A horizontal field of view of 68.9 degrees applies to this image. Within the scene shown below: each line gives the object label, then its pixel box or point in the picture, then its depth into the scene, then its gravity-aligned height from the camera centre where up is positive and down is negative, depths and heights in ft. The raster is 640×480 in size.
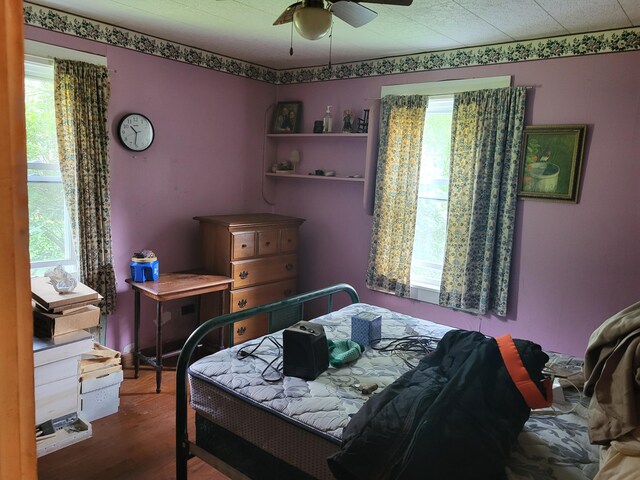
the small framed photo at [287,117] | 14.74 +2.10
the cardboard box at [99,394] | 9.38 -4.49
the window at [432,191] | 12.17 +0.01
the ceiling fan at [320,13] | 6.48 +2.53
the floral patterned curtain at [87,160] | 10.32 +0.29
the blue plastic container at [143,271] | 11.50 -2.34
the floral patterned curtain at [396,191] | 12.23 -0.06
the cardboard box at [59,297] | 8.48 -2.31
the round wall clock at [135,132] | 11.51 +1.10
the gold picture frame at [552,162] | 10.09 +0.79
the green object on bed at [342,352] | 7.24 -2.64
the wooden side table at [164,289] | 10.78 -2.65
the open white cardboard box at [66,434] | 8.38 -4.85
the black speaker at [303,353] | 6.75 -2.45
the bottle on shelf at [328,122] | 13.83 +1.88
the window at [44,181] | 10.21 -0.21
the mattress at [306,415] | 5.32 -2.86
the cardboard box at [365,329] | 8.12 -2.46
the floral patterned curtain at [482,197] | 10.81 -0.08
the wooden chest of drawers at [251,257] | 12.51 -2.10
